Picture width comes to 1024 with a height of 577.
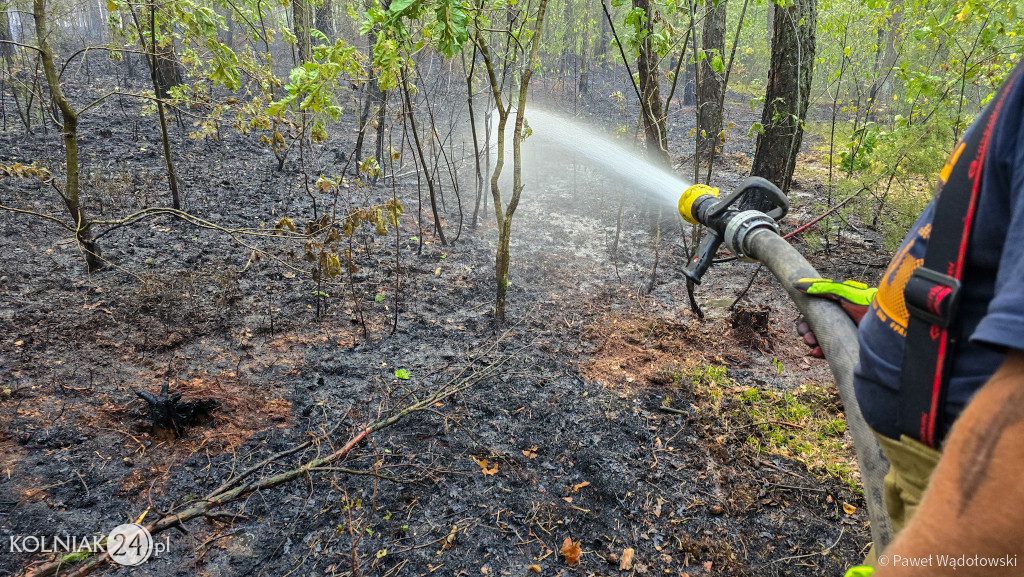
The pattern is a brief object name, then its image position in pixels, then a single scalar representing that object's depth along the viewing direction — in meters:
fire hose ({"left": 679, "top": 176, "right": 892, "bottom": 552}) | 1.14
